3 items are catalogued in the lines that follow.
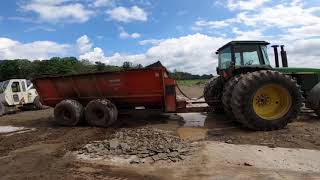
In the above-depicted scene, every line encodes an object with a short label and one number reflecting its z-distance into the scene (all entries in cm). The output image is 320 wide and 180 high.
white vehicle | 1086
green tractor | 540
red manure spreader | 611
